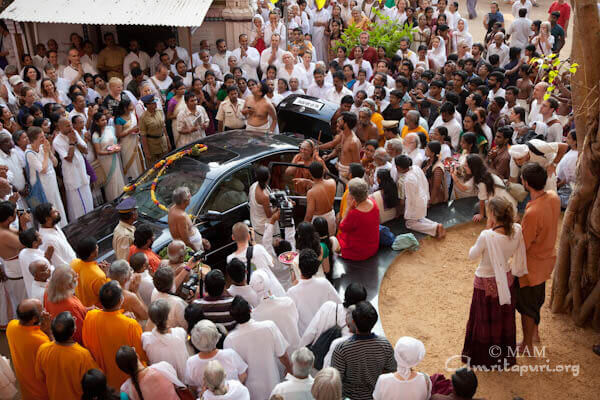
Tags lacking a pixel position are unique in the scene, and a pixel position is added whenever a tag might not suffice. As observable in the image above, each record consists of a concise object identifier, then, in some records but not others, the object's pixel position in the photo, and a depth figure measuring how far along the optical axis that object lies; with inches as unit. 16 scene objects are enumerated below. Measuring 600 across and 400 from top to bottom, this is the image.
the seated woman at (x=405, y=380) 146.4
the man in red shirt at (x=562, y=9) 569.3
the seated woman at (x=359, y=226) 242.2
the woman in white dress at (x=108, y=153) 328.2
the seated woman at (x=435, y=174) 288.7
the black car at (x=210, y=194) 257.1
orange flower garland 280.7
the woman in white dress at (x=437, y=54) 512.7
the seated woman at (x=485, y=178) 231.5
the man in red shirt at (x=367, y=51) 484.7
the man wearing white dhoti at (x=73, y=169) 304.2
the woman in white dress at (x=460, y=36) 552.4
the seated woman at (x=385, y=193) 276.4
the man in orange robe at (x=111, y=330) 171.2
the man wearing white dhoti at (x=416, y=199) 270.5
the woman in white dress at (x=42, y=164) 287.0
